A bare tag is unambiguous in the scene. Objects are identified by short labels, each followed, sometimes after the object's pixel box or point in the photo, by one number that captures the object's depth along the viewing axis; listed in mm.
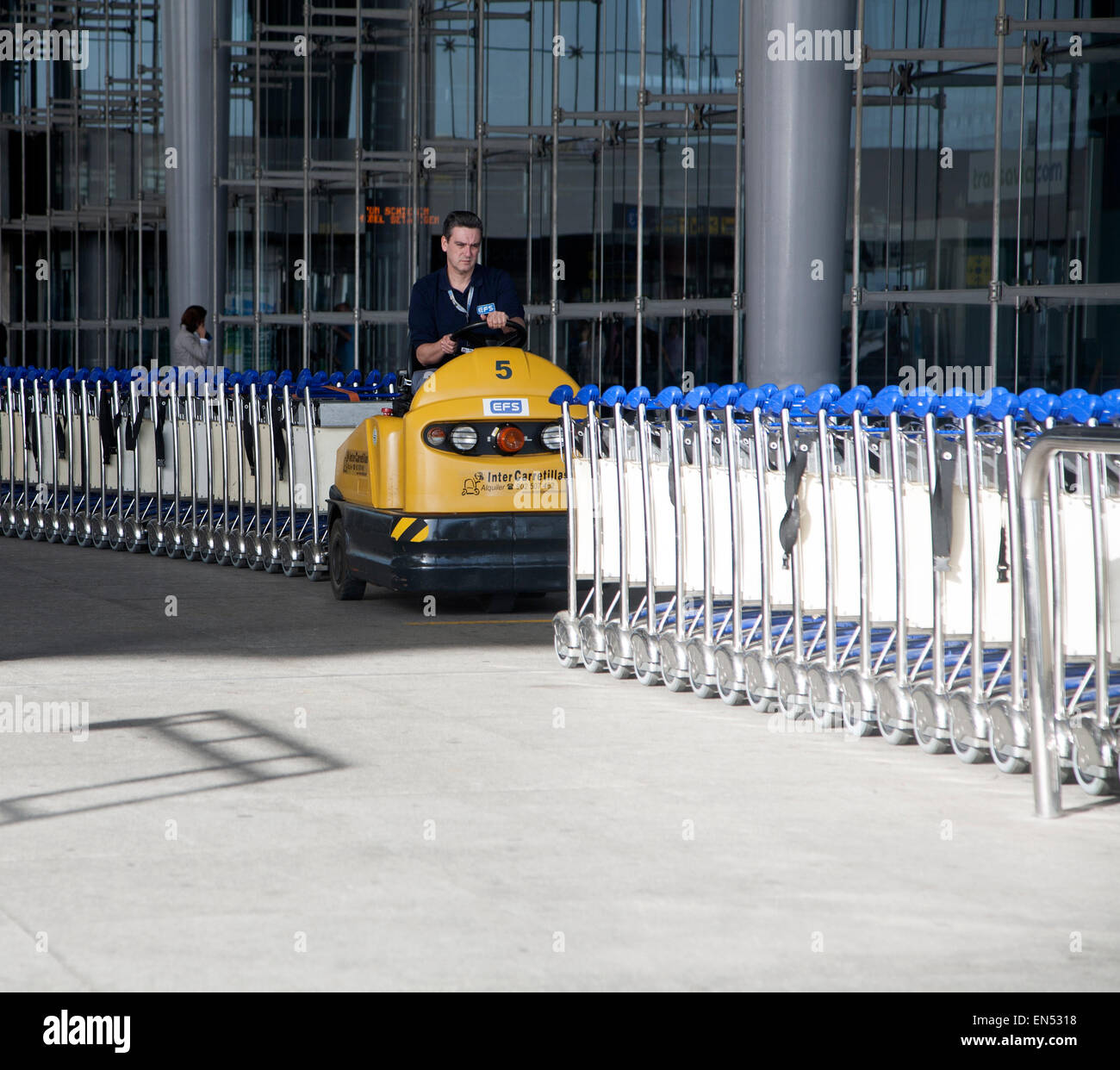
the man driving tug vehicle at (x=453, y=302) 9969
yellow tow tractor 9617
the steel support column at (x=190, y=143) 22750
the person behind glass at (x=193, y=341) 16969
